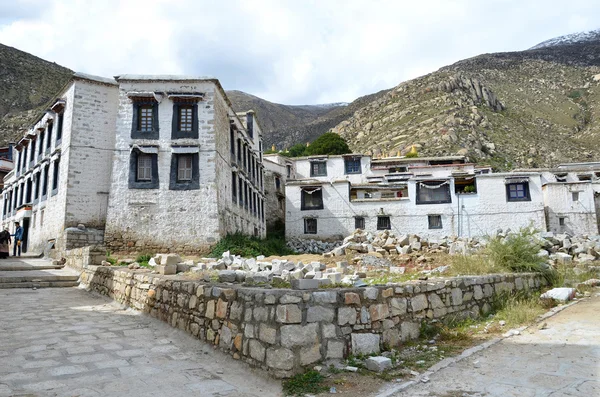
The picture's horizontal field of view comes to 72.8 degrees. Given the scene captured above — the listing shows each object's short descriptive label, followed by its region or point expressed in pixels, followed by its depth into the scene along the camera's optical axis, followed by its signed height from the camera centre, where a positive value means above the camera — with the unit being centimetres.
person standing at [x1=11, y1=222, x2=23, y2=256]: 2569 +89
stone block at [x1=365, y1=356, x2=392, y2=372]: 491 -142
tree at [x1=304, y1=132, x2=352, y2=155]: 5262 +1317
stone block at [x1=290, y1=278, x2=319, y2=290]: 532 -47
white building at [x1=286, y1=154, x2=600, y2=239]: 3244 +324
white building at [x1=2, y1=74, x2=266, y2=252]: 2170 +470
